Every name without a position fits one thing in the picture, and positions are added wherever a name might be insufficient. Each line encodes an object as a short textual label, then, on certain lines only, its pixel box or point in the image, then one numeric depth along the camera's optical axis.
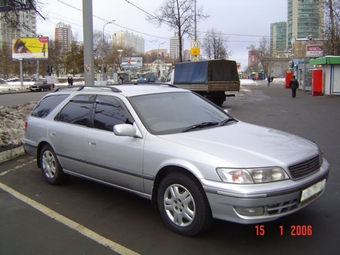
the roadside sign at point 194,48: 28.30
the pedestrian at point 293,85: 26.39
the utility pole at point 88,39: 13.06
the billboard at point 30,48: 53.47
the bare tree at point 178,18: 31.05
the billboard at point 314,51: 33.28
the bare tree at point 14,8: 10.73
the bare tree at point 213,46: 49.56
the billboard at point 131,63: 81.52
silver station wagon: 3.48
